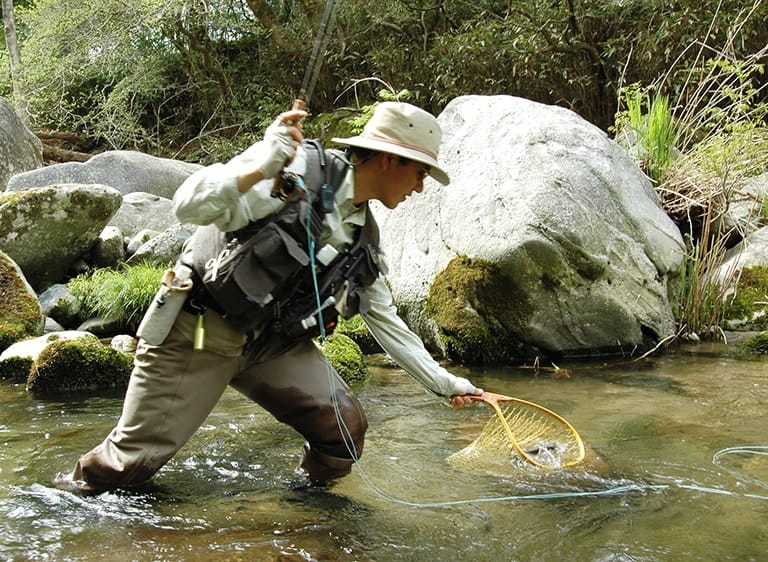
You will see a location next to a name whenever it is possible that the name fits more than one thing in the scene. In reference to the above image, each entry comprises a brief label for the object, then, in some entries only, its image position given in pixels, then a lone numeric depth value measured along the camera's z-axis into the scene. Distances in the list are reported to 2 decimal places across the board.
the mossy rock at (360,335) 7.17
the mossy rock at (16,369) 6.08
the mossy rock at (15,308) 6.65
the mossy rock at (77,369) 5.76
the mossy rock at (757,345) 6.72
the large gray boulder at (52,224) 8.04
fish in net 4.12
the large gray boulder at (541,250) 6.41
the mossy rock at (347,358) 6.14
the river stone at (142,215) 9.80
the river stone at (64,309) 7.60
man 2.73
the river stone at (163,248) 8.43
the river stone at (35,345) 6.05
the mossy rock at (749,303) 7.45
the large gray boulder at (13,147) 11.31
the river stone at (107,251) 8.68
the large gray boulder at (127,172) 10.71
